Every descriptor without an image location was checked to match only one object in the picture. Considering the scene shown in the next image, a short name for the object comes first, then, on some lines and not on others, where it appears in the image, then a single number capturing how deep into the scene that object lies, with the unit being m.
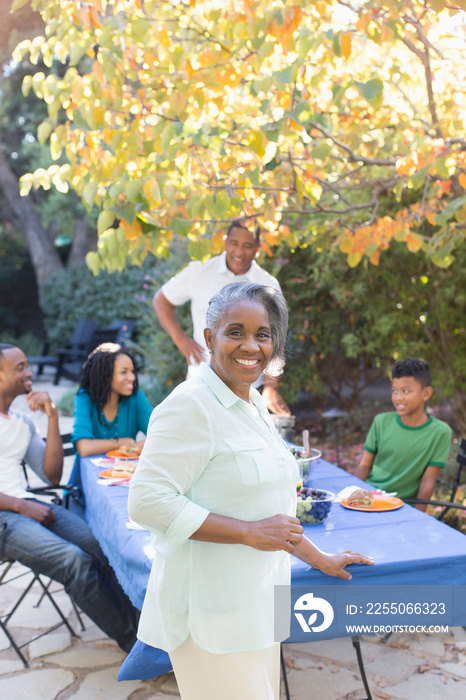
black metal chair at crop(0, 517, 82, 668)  2.97
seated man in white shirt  2.90
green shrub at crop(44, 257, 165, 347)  13.80
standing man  3.96
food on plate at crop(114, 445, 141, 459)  3.61
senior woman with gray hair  1.46
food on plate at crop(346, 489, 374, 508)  2.55
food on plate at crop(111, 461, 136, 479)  3.19
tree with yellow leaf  3.19
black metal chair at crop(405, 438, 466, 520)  2.96
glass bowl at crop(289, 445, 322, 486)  2.72
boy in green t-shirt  3.37
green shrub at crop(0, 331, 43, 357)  16.20
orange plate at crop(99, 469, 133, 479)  3.18
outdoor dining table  1.96
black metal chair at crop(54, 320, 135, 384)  11.05
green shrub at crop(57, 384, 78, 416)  9.89
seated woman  3.72
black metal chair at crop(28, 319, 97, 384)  12.21
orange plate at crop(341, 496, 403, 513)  2.50
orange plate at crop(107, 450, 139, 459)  3.58
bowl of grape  2.35
